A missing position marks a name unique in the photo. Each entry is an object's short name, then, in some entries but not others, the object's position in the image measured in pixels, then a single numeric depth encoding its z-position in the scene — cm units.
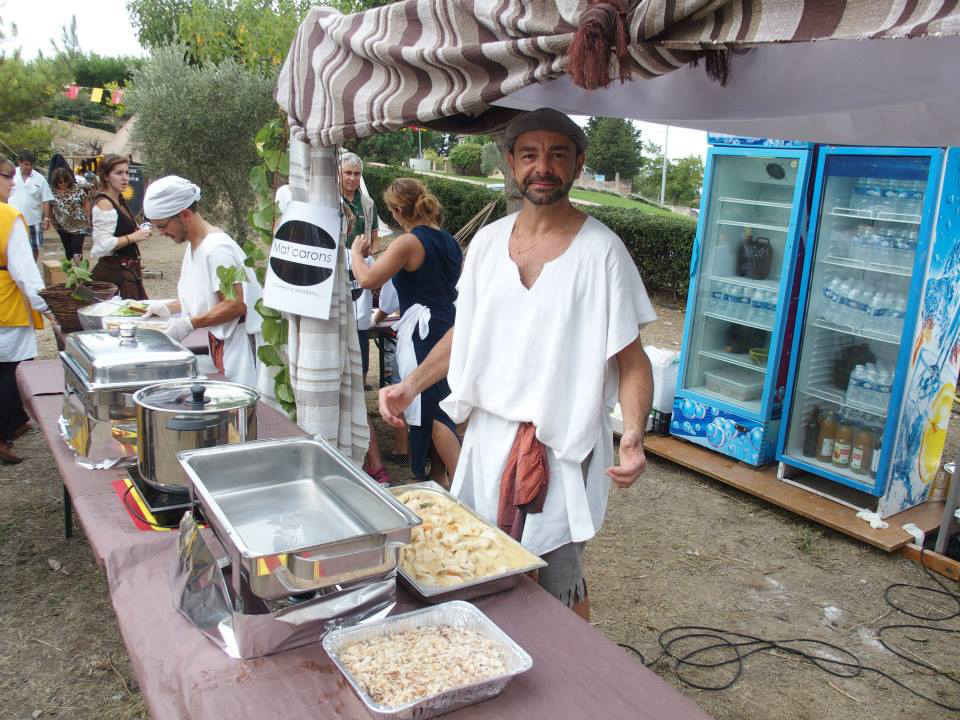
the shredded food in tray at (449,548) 175
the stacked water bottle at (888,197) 435
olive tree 1233
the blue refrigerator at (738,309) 496
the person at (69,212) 1035
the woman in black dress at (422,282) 424
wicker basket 386
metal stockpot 201
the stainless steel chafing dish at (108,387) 240
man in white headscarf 354
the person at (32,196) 1029
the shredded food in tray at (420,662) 135
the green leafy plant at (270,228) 339
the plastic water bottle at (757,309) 514
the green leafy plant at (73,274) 388
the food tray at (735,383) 526
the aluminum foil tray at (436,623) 130
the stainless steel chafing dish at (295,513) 139
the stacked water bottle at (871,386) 451
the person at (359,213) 514
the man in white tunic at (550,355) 214
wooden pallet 411
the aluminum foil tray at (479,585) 166
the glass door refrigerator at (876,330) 414
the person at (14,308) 436
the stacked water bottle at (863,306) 448
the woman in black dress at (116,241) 598
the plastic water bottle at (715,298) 538
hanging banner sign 304
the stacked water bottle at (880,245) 445
